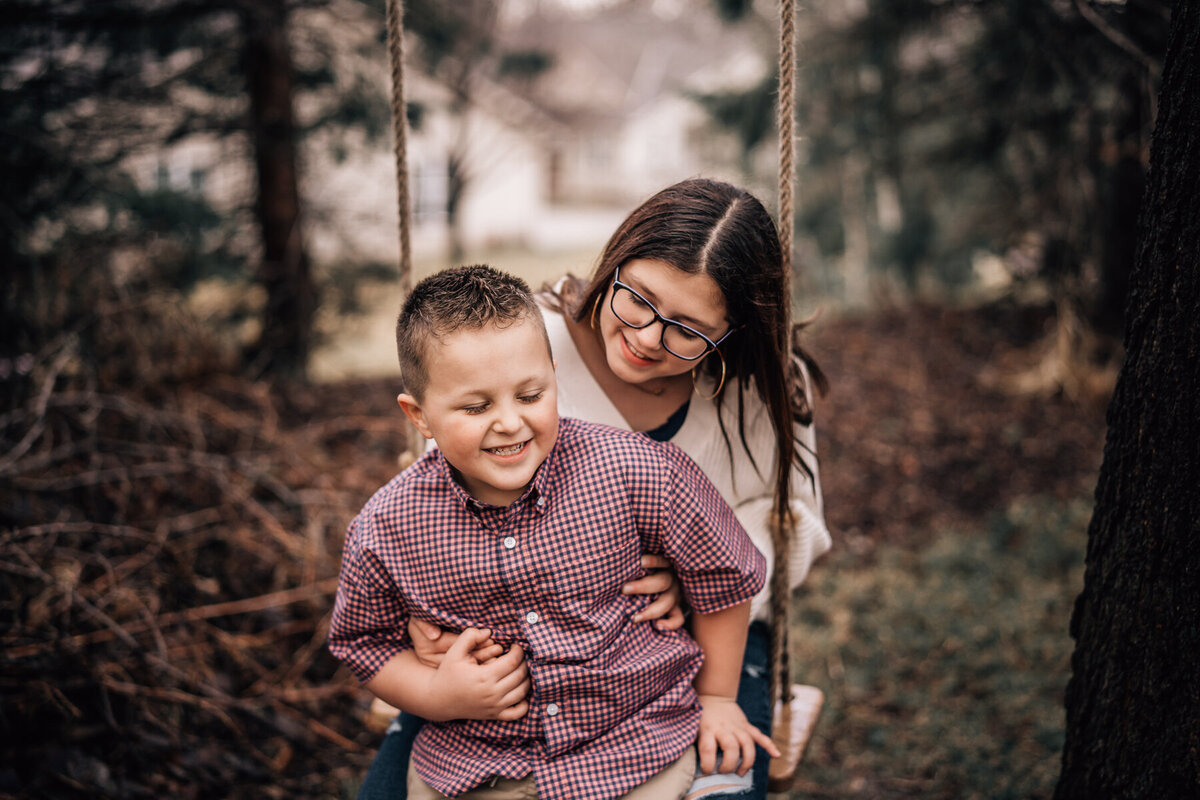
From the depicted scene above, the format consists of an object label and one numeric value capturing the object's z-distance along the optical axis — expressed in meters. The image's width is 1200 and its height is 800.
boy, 1.62
